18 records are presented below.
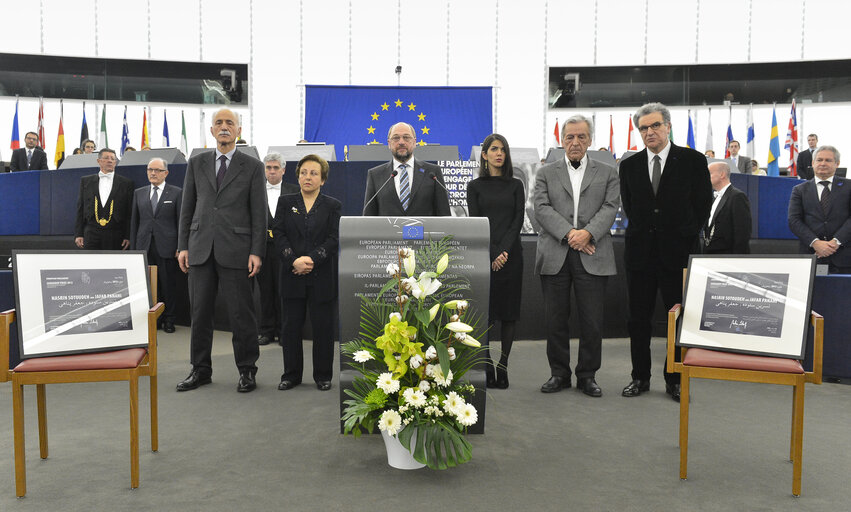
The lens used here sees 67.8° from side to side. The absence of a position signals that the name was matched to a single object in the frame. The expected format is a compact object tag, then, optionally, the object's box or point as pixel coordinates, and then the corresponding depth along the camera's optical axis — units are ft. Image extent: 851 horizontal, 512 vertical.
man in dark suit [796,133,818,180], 31.07
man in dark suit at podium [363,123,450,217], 12.41
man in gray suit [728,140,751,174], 28.43
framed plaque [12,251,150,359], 7.87
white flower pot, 8.25
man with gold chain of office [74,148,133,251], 20.20
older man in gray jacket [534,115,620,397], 12.32
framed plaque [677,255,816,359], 8.16
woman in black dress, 12.90
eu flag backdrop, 38.88
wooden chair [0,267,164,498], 7.35
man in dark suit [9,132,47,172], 30.99
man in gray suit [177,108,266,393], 12.67
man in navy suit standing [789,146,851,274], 15.83
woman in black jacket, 12.38
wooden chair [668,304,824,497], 7.62
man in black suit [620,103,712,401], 11.91
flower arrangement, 7.88
